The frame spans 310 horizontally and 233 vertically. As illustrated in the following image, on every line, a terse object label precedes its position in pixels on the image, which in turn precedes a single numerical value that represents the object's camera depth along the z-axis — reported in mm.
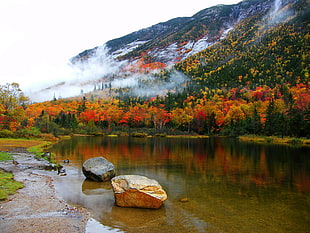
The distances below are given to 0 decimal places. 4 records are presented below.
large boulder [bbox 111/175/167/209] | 11516
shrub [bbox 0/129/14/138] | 45119
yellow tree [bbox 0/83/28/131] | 47844
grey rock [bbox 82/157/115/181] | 16922
